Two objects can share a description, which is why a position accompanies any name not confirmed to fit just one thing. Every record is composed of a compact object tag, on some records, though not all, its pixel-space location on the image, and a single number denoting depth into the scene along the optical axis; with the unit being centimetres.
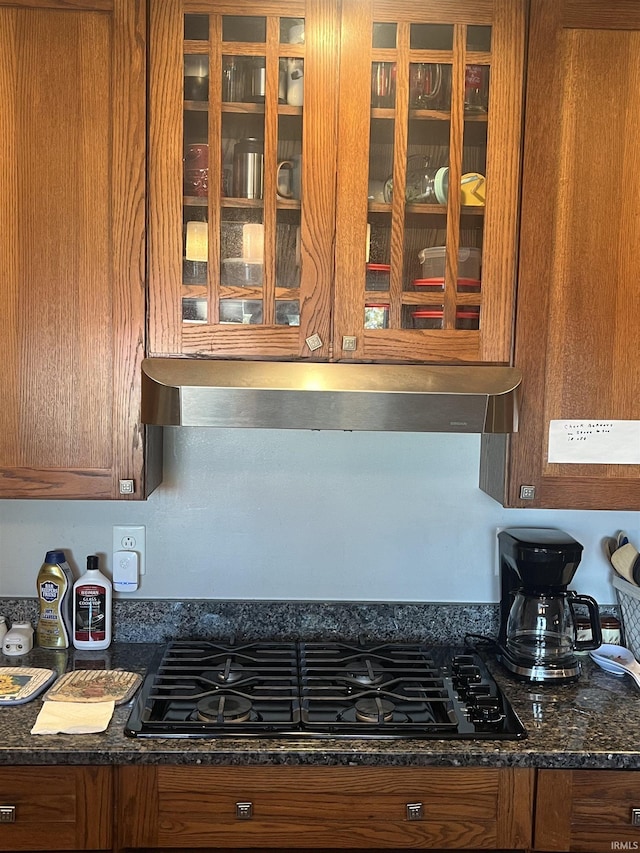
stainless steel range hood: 158
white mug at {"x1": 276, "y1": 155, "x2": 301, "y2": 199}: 166
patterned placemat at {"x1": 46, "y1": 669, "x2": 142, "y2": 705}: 165
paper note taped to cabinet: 172
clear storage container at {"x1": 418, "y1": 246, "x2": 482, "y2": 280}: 168
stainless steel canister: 165
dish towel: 151
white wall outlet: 202
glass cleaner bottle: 193
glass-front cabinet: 162
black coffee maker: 182
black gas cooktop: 153
